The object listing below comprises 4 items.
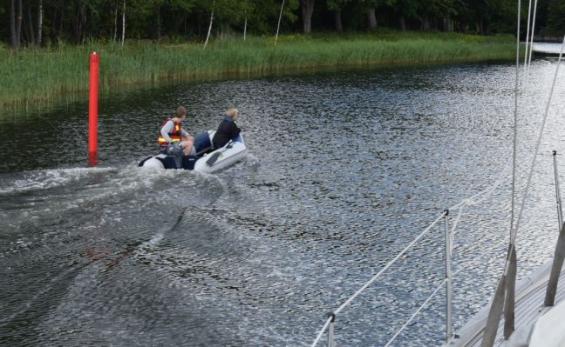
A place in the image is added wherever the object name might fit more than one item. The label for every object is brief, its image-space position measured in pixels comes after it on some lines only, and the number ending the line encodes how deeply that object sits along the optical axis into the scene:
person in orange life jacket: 16.45
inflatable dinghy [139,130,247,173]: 15.77
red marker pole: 16.88
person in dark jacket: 17.86
